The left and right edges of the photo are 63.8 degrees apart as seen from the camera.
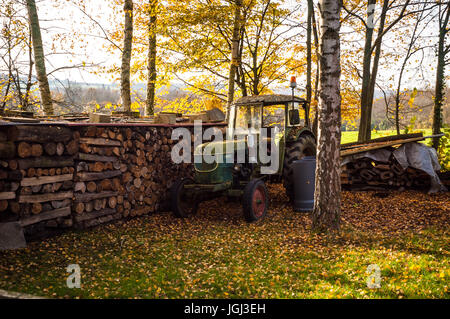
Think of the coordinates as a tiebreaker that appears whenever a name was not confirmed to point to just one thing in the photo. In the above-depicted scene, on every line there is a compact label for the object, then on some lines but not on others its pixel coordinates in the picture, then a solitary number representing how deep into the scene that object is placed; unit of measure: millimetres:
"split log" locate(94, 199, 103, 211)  6140
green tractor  7008
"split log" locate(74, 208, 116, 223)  5801
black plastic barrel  7398
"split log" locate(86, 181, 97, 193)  6035
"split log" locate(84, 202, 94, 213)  5984
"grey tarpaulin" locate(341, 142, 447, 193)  8578
